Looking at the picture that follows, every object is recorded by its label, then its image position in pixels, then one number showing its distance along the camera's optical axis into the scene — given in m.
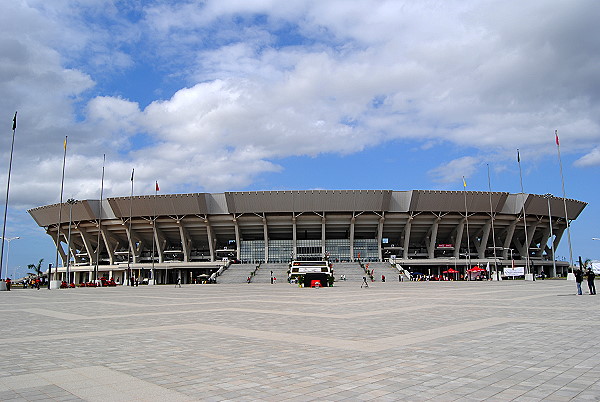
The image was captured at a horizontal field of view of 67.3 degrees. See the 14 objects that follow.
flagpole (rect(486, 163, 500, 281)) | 78.34
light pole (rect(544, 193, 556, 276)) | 81.26
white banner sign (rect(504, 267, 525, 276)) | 66.81
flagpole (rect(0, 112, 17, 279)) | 43.57
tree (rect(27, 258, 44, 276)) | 120.31
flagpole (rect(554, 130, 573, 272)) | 57.06
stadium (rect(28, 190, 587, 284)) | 81.31
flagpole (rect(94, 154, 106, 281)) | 80.30
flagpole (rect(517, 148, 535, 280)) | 80.91
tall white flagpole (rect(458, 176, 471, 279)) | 79.74
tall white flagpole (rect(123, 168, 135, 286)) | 77.38
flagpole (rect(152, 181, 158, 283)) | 83.43
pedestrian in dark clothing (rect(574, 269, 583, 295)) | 23.15
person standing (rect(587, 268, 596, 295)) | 23.77
